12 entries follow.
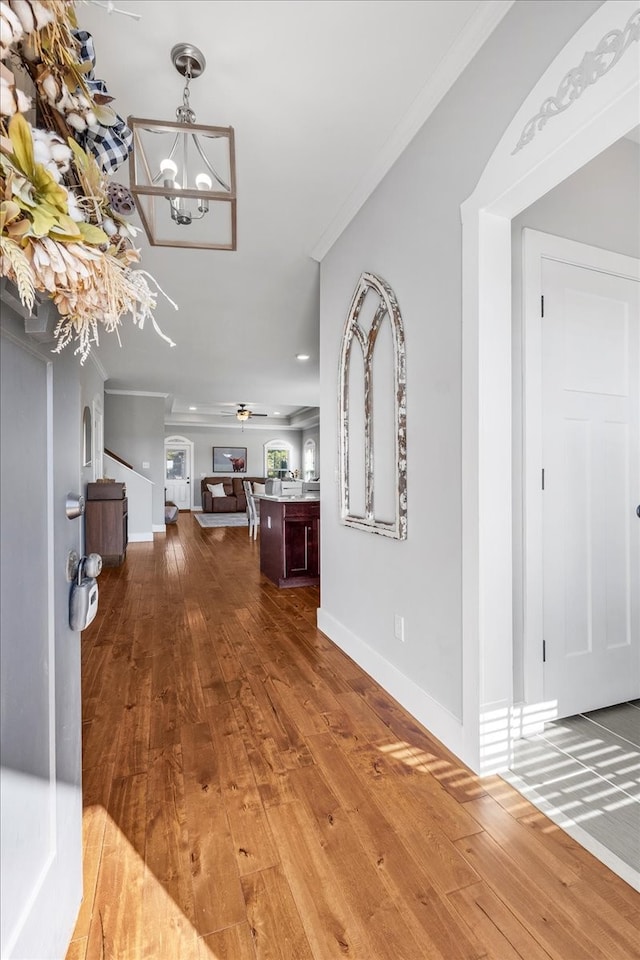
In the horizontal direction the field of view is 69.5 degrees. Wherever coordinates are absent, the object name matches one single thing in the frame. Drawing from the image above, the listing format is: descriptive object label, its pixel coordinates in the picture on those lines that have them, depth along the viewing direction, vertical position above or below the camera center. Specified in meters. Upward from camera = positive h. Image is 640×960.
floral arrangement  0.61 +0.44
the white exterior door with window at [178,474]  13.14 +0.10
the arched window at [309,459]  13.06 +0.51
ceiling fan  9.76 +1.36
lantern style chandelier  1.34 +1.01
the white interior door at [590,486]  1.96 -0.06
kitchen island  4.47 -0.66
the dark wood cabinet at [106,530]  5.63 -0.64
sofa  12.70 -0.55
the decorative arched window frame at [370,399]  2.17 +0.41
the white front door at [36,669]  0.78 -0.37
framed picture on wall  13.50 +0.52
